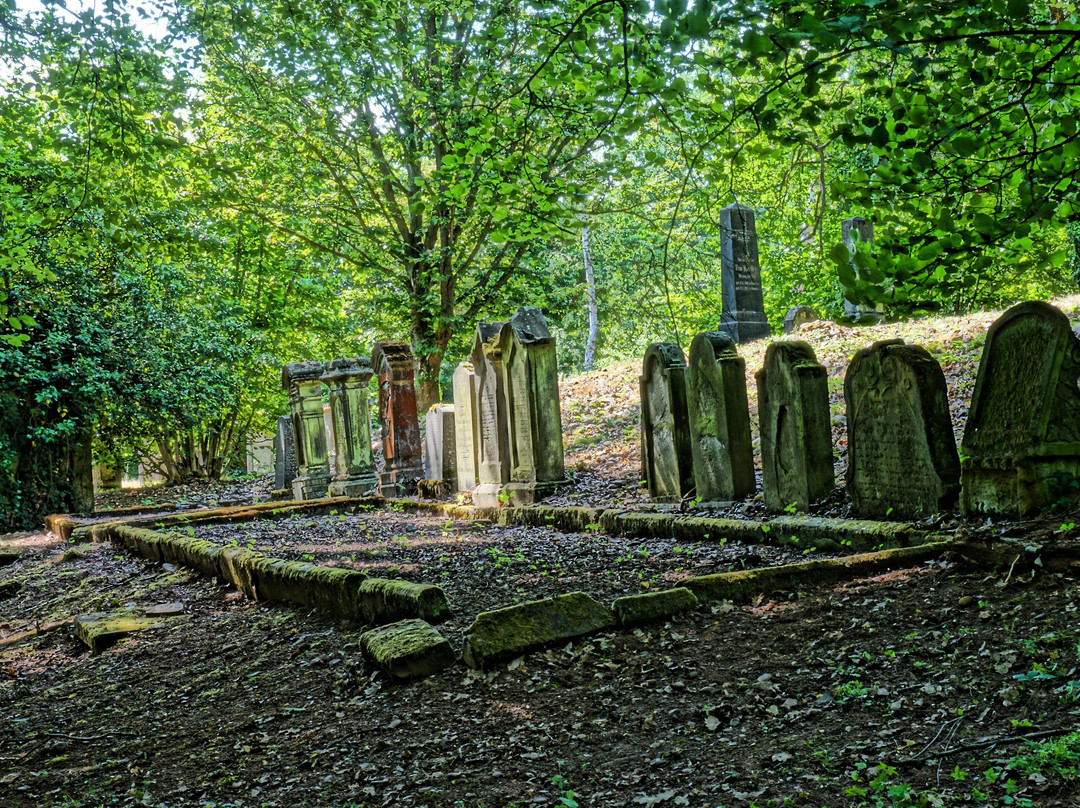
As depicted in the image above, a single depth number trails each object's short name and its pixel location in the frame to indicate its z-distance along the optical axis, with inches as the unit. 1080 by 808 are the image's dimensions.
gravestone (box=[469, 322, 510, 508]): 370.9
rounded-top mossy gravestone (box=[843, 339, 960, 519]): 198.8
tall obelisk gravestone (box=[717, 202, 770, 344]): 573.3
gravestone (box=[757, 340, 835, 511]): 237.3
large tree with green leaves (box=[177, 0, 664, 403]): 506.0
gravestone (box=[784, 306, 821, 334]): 605.0
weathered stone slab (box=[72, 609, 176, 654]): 203.6
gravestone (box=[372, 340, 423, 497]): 467.8
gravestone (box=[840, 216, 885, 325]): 576.7
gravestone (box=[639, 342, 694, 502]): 289.4
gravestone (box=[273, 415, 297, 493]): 600.1
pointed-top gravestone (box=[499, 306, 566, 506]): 349.7
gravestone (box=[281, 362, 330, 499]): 530.9
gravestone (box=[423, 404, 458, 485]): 449.7
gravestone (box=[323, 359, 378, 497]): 496.7
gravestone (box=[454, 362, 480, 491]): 402.3
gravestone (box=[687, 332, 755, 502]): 265.3
